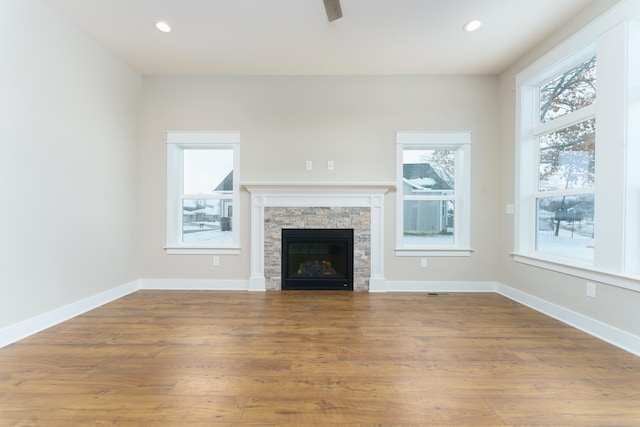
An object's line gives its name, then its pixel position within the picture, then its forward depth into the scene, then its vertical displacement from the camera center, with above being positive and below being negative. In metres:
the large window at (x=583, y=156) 2.30 +0.56
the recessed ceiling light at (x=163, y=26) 2.87 +1.86
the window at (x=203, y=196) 4.07 +0.23
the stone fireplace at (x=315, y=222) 3.95 -0.13
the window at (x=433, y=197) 4.04 +0.23
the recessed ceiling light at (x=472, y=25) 2.82 +1.85
